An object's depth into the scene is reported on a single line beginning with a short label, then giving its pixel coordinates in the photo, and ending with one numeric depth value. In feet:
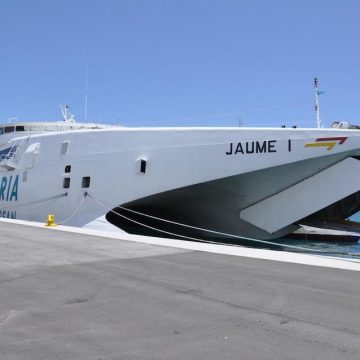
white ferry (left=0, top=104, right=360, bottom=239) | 41.57
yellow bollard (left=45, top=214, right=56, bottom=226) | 46.01
